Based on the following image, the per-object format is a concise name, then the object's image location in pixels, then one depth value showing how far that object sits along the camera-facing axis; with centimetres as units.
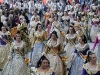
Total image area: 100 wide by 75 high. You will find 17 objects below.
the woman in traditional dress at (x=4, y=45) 1067
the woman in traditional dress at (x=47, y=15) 1746
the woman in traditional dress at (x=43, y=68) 675
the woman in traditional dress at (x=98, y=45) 976
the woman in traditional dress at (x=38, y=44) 1140
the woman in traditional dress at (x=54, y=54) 938
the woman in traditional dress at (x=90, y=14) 1748
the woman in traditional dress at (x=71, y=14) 1714
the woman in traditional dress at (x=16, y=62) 893
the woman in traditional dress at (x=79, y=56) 920
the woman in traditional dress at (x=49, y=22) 1545
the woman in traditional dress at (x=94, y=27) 1528
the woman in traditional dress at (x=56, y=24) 1418
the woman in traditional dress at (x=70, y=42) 1058
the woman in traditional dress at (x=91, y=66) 678
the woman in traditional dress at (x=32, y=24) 1392
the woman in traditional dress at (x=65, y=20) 1608
